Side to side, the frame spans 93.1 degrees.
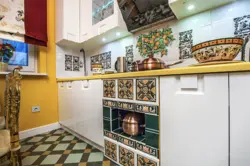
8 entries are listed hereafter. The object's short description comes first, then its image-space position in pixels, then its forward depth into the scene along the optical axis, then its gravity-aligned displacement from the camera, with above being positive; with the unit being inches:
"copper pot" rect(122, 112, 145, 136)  38.7 -14.2
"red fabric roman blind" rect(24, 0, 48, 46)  62.1 +33.9
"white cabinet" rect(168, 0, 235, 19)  37.4 +25.3
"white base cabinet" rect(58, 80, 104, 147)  47.3 -12.8
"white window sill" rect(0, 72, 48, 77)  57.7 +4.9
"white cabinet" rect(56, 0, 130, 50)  56.9 +33.2
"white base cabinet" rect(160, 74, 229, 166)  21.6 -7.9
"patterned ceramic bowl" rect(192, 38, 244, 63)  23.2 +6.6
